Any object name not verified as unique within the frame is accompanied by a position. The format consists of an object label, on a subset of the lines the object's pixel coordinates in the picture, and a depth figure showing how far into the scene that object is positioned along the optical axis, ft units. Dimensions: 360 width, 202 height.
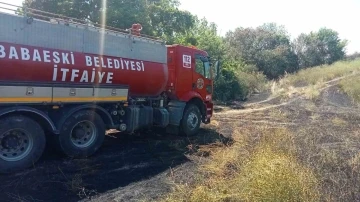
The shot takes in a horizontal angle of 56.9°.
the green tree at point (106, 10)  65.08
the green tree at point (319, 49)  140.36
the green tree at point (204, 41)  86.19
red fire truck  20.31
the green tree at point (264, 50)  128.77
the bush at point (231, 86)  77.97
